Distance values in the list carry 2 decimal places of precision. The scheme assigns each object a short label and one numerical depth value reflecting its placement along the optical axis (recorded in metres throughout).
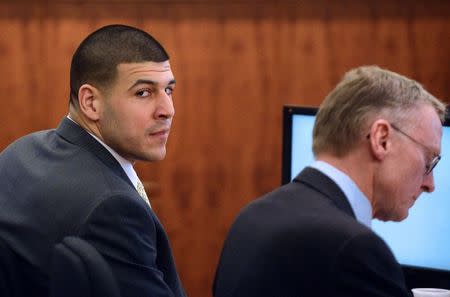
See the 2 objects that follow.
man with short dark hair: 5.15
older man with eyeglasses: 4.90
